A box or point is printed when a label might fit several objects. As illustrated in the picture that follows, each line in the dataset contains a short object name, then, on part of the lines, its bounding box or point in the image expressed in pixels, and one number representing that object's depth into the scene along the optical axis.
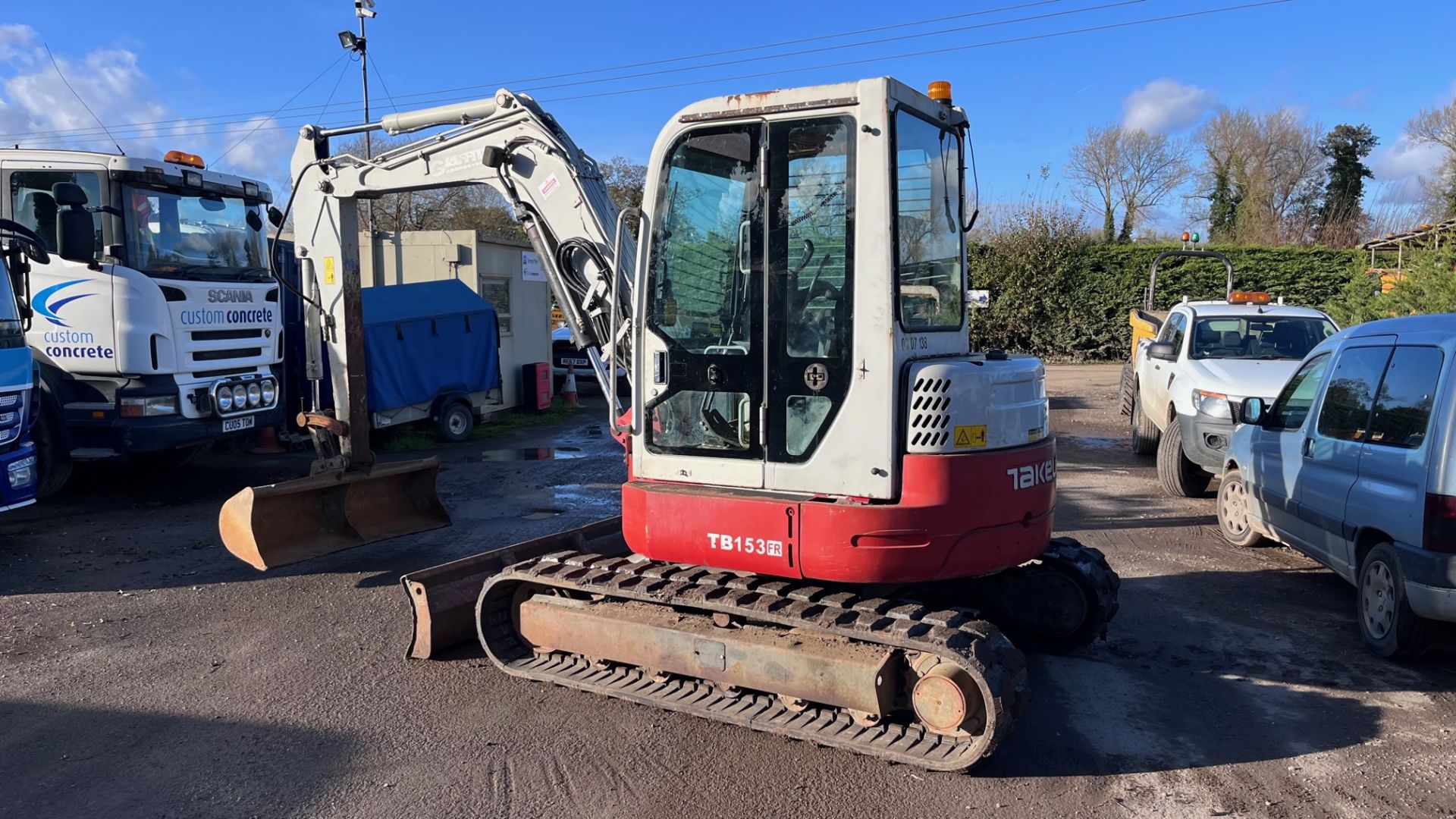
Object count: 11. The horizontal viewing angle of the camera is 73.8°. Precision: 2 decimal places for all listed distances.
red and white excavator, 4.22
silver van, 4.87
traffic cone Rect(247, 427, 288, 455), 12.80
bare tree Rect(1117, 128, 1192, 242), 37.62
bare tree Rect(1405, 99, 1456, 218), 33.65
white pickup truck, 8.97
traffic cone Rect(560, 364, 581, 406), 18.14
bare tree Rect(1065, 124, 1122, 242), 38.00
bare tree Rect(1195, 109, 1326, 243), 39.34
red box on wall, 16.56
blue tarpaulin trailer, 12.69
